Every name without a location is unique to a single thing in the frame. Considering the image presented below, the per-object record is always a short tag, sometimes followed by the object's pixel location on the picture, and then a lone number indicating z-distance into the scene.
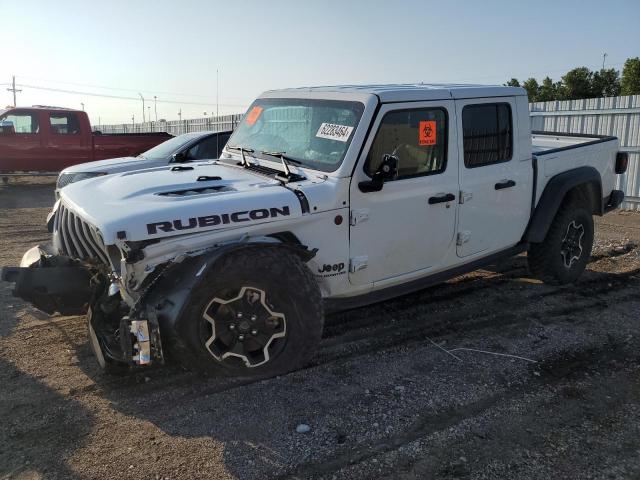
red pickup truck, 14.59
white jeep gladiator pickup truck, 3.36
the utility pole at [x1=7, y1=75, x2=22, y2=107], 70.69
